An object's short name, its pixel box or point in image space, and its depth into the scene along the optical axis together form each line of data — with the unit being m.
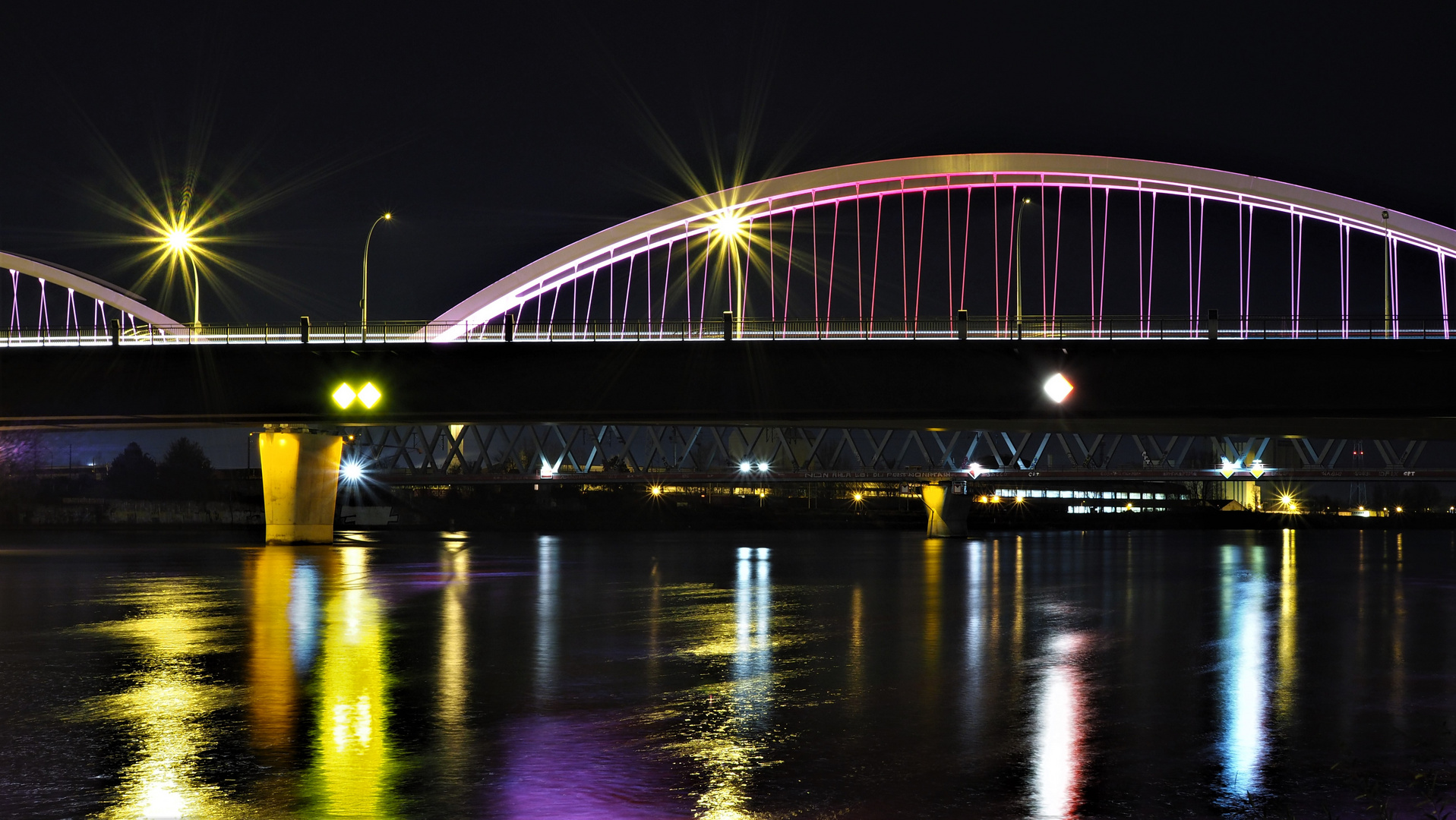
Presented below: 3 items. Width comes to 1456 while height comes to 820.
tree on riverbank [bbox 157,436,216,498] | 132.25
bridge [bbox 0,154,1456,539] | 45.06
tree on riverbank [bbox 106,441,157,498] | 134.16
